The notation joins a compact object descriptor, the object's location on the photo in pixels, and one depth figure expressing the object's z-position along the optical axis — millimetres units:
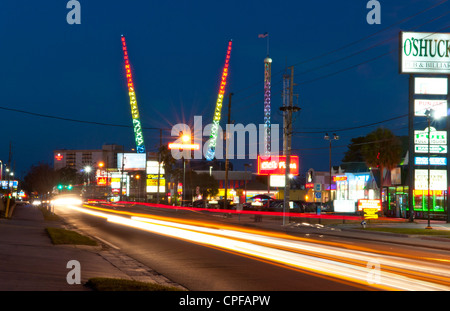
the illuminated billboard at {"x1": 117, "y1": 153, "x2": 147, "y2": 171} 145125
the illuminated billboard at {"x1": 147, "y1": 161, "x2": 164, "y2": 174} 126000
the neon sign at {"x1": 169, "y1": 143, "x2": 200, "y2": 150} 115312
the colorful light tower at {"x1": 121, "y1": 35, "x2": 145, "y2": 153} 136875
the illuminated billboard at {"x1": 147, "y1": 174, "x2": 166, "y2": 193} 122188
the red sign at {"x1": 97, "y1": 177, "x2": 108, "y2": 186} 162875
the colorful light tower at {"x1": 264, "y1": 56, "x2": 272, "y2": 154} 121375
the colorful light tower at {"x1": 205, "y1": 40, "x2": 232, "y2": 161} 127125
